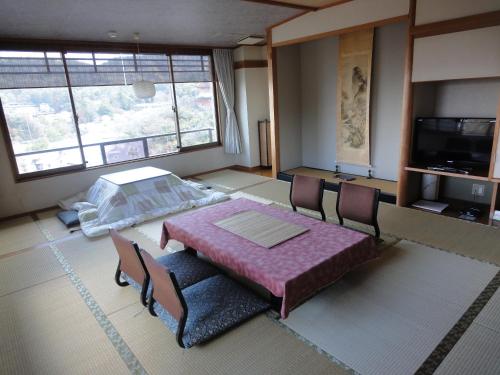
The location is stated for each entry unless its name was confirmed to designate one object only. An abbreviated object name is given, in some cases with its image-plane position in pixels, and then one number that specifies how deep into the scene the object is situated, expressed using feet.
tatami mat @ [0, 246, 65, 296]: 10.08
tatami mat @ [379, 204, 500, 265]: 10.24
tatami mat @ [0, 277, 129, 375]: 6.73
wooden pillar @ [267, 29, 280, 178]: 18.26
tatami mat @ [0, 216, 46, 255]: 12.74
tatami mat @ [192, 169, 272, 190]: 19.03
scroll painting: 16.42
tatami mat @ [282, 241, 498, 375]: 6.51
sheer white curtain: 21.11
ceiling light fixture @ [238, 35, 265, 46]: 19.10
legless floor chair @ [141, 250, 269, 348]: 6.73
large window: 15.75
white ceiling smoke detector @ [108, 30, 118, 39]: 15.63
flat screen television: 12.19
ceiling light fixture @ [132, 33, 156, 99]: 15.53
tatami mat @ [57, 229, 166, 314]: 8.87
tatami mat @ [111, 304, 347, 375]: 6.31
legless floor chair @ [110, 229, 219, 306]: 7.79
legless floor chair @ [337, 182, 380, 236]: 10.37
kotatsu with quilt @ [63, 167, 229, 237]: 14.05
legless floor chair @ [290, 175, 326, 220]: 11.82
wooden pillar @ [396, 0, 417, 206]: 12.35
